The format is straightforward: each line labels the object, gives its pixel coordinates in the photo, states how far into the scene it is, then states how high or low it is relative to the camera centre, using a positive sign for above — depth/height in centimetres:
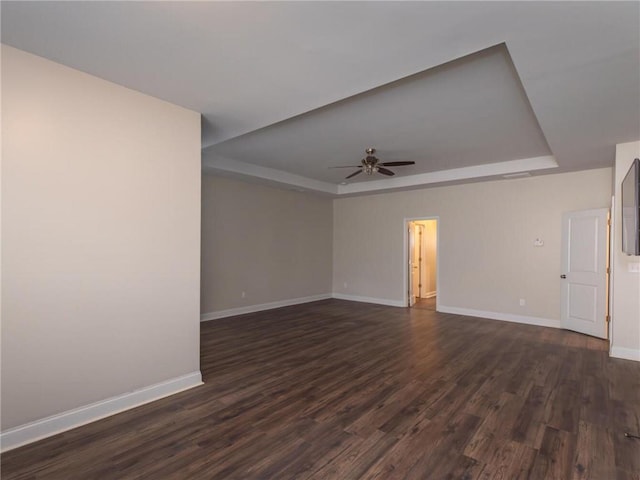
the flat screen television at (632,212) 273 +26
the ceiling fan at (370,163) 497 +115
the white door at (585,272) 497 -50
